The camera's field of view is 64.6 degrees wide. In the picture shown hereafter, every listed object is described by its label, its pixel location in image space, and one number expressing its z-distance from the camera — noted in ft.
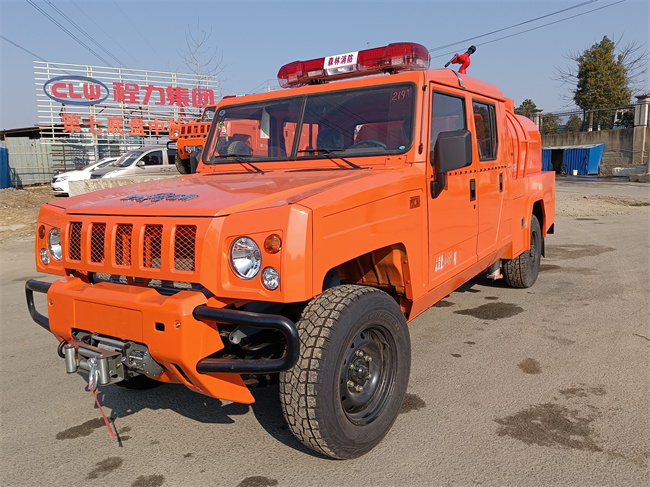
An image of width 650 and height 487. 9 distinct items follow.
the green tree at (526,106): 140.77
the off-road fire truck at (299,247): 8.00
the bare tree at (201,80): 82.88
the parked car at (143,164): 51.52
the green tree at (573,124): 103.55
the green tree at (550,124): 108.61
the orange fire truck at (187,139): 44.55
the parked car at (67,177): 59.62
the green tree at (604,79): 108.17
